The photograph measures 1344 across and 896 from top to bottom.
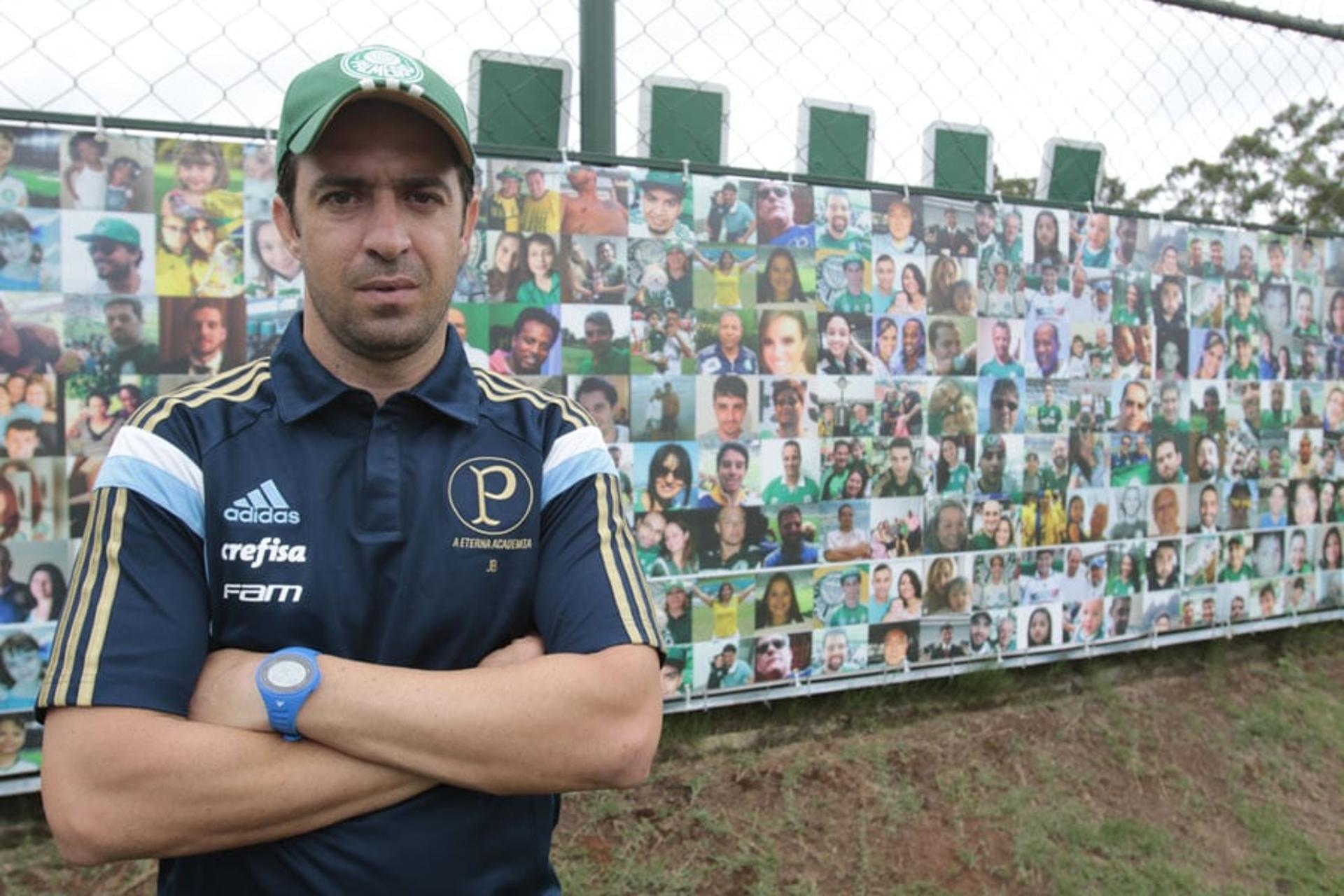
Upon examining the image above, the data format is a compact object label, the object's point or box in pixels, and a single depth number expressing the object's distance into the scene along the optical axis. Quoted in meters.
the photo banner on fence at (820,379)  2.13
